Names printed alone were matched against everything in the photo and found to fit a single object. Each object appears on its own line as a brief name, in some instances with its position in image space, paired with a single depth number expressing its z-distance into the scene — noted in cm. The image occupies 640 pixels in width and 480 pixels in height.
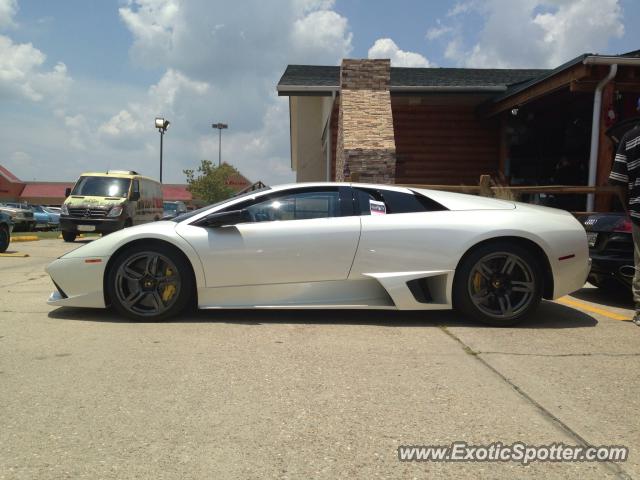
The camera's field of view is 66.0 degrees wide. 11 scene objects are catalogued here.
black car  486
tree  4297
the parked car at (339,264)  416
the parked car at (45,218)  2617
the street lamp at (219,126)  5359
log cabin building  1081
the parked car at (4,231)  1007
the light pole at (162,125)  2433
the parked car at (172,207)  2808
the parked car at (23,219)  2191
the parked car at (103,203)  1359
